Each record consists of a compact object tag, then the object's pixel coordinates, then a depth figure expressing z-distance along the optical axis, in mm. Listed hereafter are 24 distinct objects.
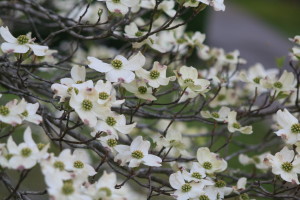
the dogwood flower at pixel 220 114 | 2525
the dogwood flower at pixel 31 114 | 2257
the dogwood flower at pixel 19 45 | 2348
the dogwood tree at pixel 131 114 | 2181
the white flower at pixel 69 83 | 2286
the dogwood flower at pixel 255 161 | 2649
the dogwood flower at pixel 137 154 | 2338
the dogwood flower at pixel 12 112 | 2222
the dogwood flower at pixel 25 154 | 2162
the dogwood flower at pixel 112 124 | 2281
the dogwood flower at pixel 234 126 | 2502
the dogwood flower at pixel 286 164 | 2346
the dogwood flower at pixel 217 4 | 2381
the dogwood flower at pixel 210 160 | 2400
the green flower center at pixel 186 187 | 2320
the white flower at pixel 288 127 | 2400
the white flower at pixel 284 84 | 2570
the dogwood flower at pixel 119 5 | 2396
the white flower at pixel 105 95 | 2267
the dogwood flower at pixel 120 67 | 2348
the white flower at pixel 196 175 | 2342
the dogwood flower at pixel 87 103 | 2248
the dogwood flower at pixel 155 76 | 2382
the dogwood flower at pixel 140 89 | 2381
